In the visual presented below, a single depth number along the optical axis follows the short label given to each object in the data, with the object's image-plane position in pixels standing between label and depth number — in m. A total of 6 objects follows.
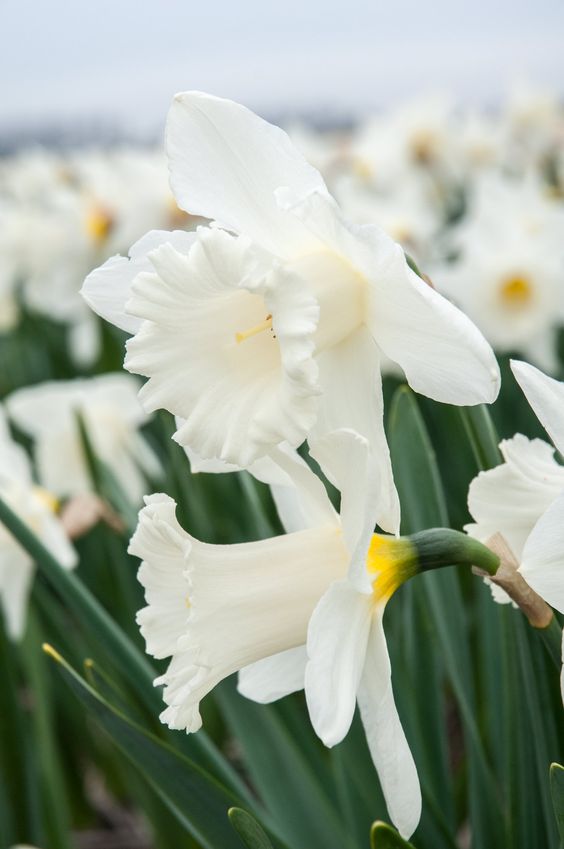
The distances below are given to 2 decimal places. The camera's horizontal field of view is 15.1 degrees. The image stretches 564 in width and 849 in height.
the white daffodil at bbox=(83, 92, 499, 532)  0.43
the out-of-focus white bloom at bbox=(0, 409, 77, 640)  0.66
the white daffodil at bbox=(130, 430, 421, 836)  0.44
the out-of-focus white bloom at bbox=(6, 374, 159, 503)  0.87
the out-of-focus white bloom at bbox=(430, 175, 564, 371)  1.87
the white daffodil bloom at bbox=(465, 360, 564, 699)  0.47
